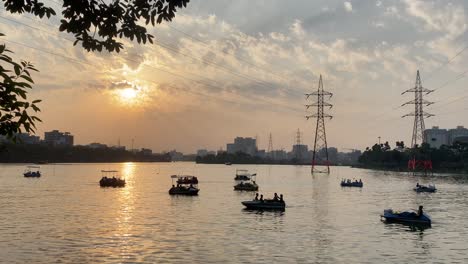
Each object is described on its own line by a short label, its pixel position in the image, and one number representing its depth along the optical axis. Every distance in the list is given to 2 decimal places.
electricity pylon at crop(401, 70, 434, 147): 188.09
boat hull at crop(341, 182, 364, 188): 173.73
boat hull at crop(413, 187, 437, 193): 145.75
